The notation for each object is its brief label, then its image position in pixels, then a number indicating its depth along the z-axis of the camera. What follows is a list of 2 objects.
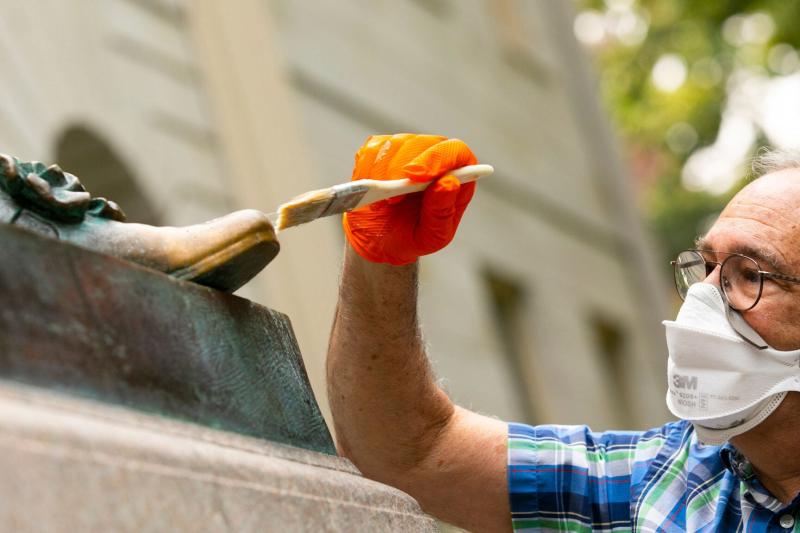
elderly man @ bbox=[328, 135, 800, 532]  3.36
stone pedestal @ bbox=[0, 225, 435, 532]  1.95
